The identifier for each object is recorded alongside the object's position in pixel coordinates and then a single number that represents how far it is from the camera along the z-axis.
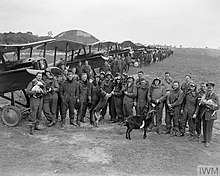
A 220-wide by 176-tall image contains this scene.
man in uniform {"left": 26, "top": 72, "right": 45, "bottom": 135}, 7.02
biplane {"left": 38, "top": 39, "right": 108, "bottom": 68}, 13.04
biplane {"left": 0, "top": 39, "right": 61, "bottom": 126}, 7.59
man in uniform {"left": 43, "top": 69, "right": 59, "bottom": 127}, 7.57
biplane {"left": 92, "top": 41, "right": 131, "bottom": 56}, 21.68
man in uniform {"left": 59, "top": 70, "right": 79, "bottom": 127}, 7.76
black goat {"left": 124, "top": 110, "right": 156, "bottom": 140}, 6.88
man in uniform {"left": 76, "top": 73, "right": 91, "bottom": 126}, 8.02
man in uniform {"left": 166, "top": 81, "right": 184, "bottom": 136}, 7.15
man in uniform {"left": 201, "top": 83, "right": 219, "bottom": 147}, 6.38
